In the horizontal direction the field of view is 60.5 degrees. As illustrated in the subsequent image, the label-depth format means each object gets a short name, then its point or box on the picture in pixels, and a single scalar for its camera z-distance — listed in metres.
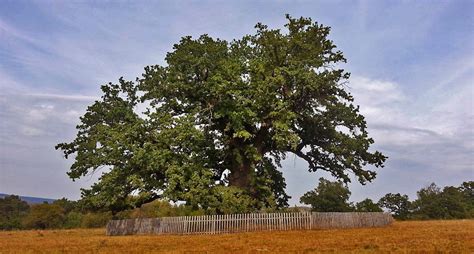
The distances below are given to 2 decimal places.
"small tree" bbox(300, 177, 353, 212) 50.91
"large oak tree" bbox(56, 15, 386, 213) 27.31
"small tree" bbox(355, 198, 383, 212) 51.61
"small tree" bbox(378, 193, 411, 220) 64.62
